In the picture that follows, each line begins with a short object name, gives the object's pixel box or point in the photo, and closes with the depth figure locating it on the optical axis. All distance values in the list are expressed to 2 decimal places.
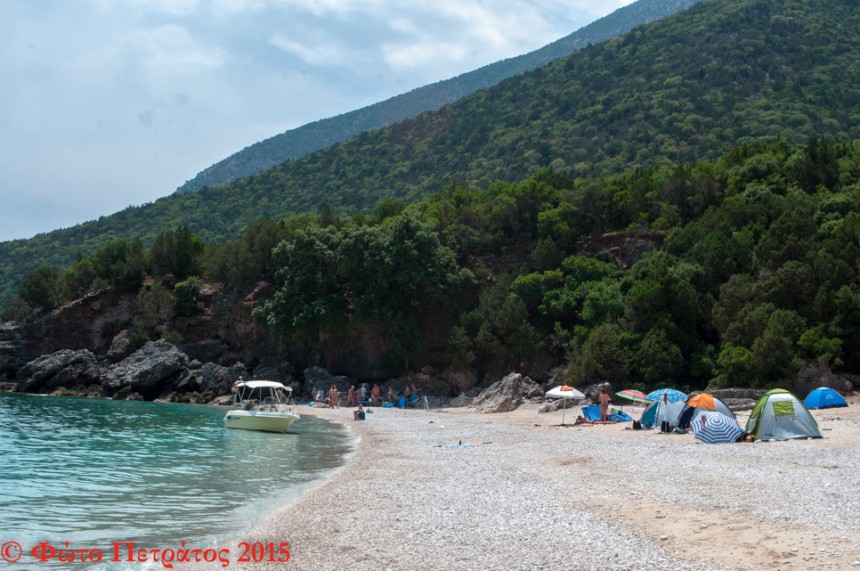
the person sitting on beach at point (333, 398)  46.06
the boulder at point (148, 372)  55.19
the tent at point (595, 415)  28.28
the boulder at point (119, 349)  61.16
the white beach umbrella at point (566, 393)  28.05
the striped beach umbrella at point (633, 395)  27.38
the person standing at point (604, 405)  28.22
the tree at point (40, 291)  66.88
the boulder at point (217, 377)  54.02
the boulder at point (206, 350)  60.44
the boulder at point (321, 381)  51.97
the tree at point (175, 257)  66.88
